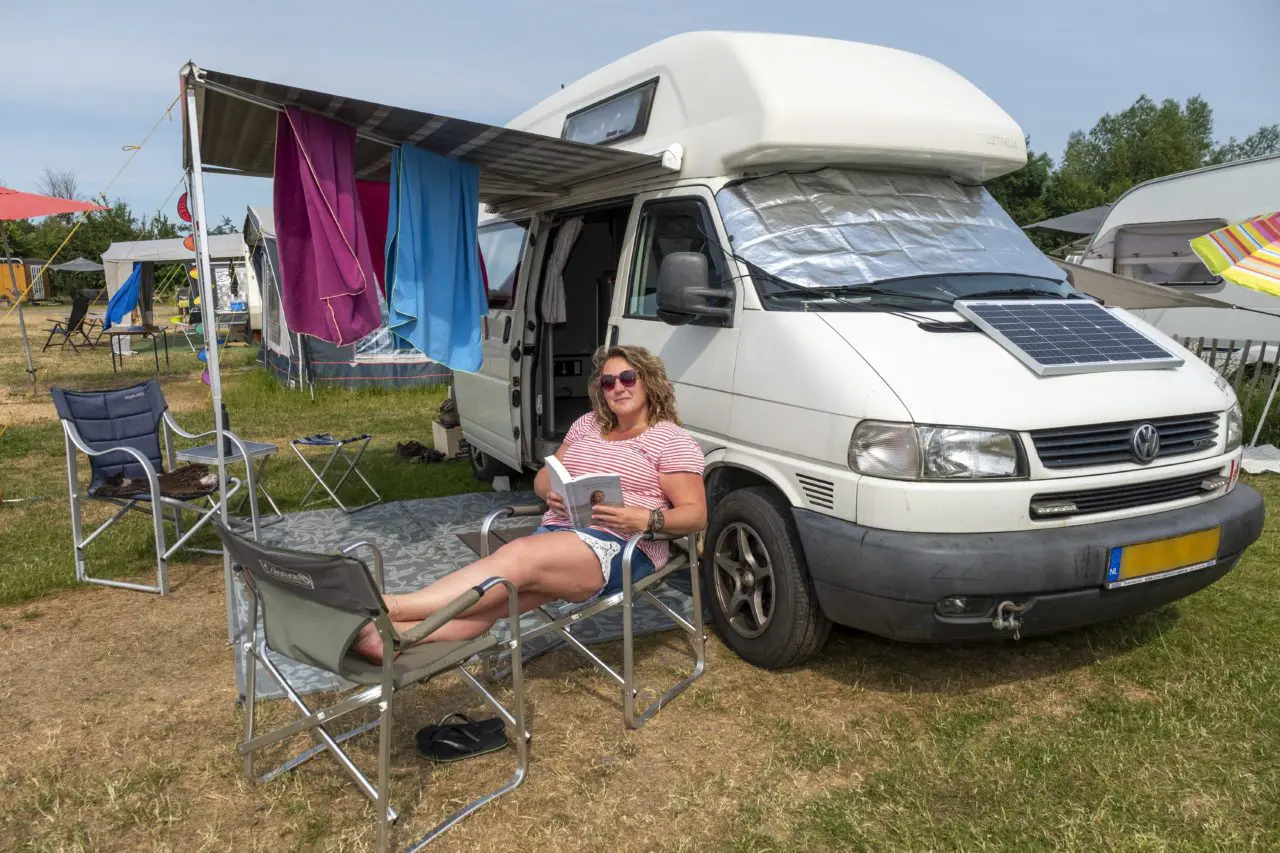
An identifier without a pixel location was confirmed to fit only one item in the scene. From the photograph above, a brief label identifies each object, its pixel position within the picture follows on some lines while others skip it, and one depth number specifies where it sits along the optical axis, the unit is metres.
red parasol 9.09
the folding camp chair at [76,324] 19.84
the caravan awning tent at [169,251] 17.30
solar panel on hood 3.31
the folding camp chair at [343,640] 2.45
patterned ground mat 4.04
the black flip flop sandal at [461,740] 3.14
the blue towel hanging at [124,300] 14.75
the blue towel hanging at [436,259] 4.32
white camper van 3.06
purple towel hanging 4.00
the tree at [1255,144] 63.62
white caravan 8.20
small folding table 5.05
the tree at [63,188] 59.88
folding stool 6.23
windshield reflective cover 3.77
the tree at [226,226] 40.67
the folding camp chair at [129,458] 4.88
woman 3.09
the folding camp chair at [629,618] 3.25
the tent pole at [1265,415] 7.21
